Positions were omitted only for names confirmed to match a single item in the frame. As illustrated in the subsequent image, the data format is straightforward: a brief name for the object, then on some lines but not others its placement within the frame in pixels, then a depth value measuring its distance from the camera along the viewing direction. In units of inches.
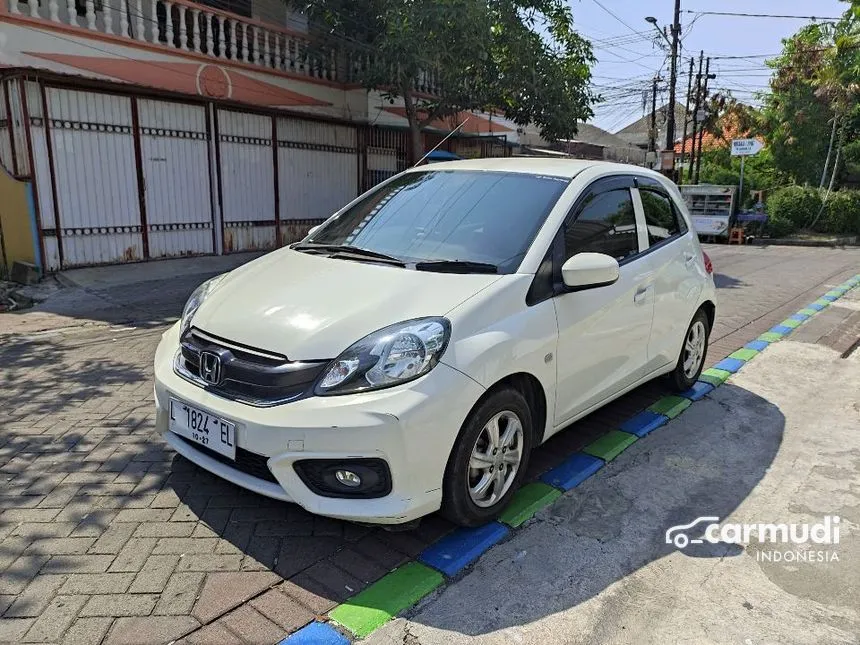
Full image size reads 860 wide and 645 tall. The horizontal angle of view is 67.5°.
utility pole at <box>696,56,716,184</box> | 1118.0
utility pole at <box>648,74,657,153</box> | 1245.1
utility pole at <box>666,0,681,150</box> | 818.8
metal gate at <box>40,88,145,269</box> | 342.6
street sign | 773.4
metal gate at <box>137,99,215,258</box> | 385.1
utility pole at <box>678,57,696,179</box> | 1123.0
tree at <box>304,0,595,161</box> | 380.2
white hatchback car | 103.0
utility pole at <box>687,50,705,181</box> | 1097.2
